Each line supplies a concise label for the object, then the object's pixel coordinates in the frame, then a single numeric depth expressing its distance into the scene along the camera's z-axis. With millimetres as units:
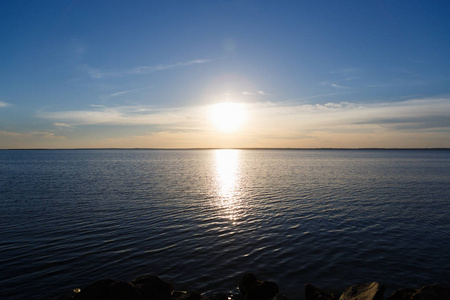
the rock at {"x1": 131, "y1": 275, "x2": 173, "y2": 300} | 11161
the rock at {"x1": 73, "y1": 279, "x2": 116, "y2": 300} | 10547
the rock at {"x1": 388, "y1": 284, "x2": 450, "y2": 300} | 10155
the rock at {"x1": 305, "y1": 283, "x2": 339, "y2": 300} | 11195
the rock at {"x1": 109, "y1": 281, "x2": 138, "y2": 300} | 10573
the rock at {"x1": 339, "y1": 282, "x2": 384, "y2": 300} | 10138
